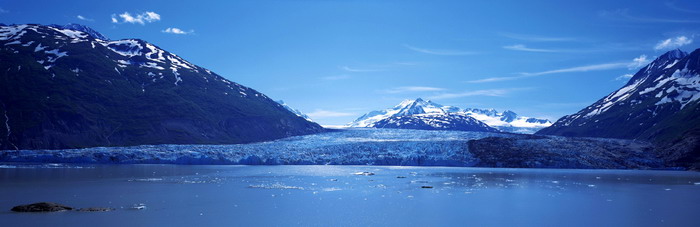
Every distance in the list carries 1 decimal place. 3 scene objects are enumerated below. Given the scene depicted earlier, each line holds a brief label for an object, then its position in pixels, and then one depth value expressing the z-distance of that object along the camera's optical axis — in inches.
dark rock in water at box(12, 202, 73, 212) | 976.9
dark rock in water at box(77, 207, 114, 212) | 1011.9
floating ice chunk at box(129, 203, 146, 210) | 1065.5
